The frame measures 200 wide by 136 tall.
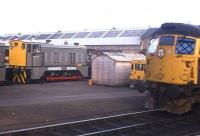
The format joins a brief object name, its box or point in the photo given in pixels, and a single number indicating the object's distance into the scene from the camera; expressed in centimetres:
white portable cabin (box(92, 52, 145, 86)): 2202
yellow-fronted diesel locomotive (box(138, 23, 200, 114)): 1044
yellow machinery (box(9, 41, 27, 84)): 2234
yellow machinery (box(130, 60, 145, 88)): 2120
